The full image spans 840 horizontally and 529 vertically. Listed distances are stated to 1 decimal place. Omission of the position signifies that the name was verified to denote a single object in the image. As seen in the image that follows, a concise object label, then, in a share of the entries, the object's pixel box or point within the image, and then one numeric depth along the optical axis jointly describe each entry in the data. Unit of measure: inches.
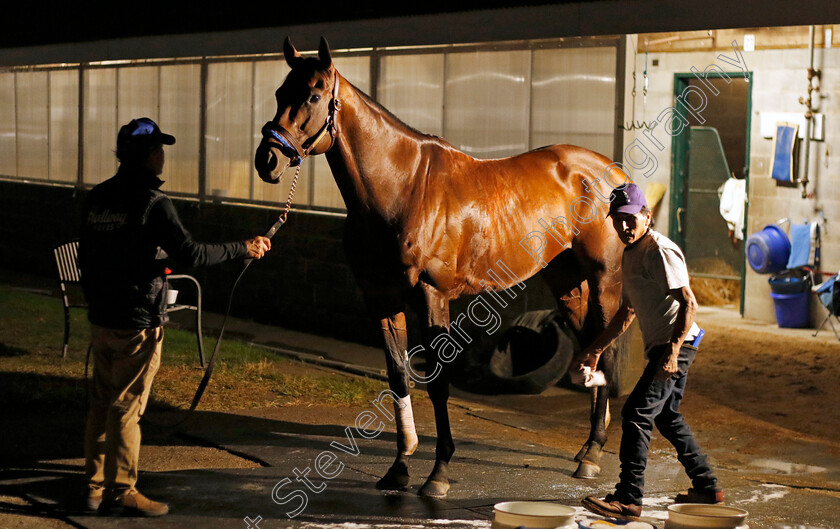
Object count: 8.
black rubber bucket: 377.1
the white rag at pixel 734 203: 562.6
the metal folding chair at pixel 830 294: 460.5
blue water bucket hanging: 512.1
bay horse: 235.0
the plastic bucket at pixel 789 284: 513.0
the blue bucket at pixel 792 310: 515.8
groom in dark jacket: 215.5
